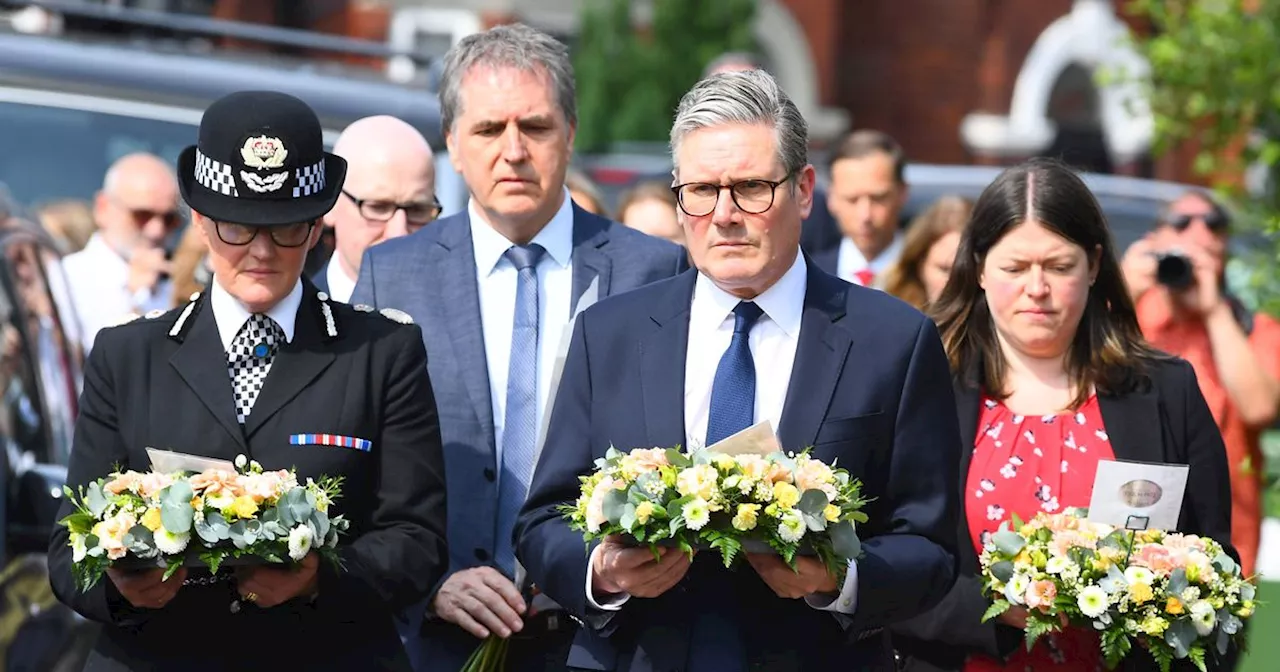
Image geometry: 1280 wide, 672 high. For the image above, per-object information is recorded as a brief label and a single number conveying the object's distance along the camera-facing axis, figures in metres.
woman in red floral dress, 9.60
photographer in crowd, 14.91
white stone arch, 55.31
